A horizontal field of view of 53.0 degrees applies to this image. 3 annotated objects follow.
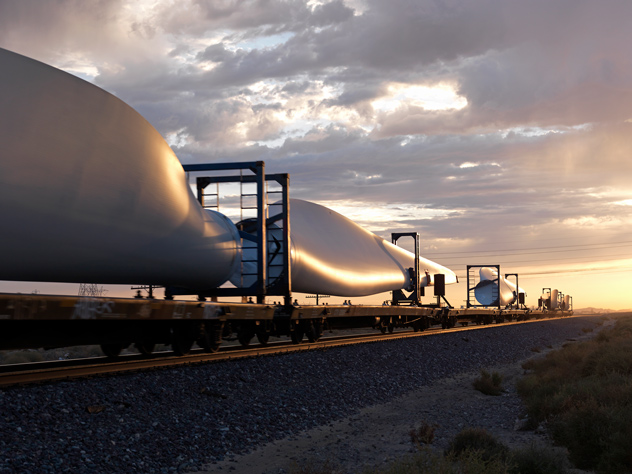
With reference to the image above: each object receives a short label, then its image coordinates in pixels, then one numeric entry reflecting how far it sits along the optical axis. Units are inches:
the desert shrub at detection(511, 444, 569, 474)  339.0
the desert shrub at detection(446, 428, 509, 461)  371.2
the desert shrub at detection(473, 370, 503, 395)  682.4
